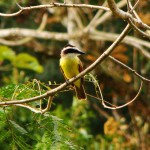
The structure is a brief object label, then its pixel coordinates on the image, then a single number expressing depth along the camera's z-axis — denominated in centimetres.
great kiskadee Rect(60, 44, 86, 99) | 628
